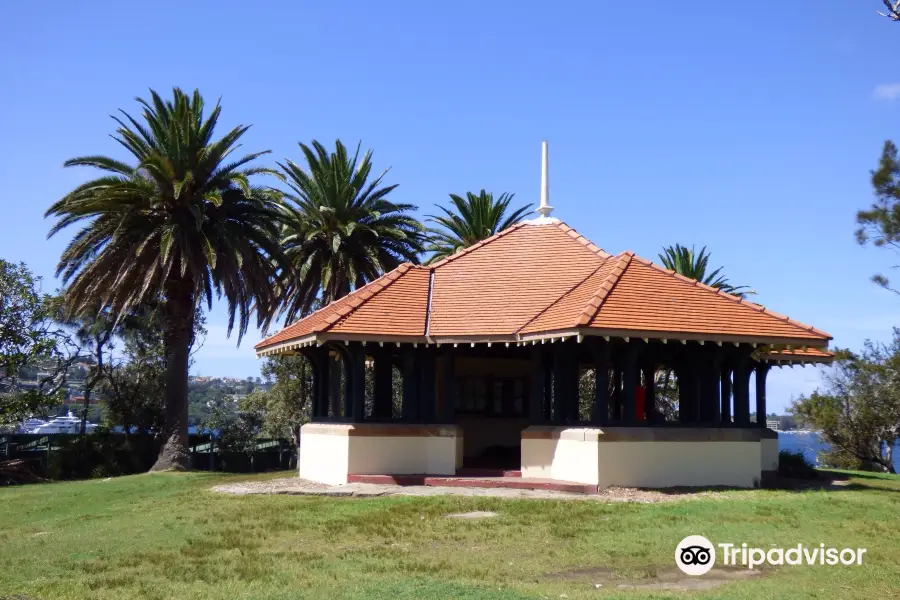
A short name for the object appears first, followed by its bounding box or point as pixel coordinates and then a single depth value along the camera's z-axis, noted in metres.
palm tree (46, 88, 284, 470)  30.95
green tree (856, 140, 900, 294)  25.53
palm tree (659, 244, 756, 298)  44.91
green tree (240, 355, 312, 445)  46.31
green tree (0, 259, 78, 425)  35.38
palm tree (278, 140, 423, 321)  36.50
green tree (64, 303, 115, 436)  43.19
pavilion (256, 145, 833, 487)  20.28
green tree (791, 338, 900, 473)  37.97
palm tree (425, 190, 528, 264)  41.72
